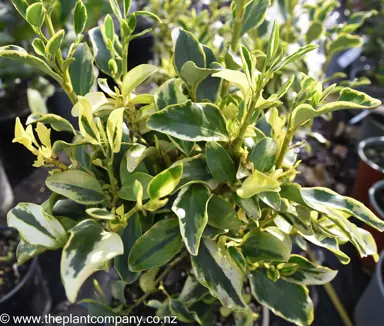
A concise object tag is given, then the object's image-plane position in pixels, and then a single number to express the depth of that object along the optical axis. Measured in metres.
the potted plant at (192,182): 0.44
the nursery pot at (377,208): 1.17
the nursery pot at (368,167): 1.34
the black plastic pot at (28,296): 0.89
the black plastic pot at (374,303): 0.96
